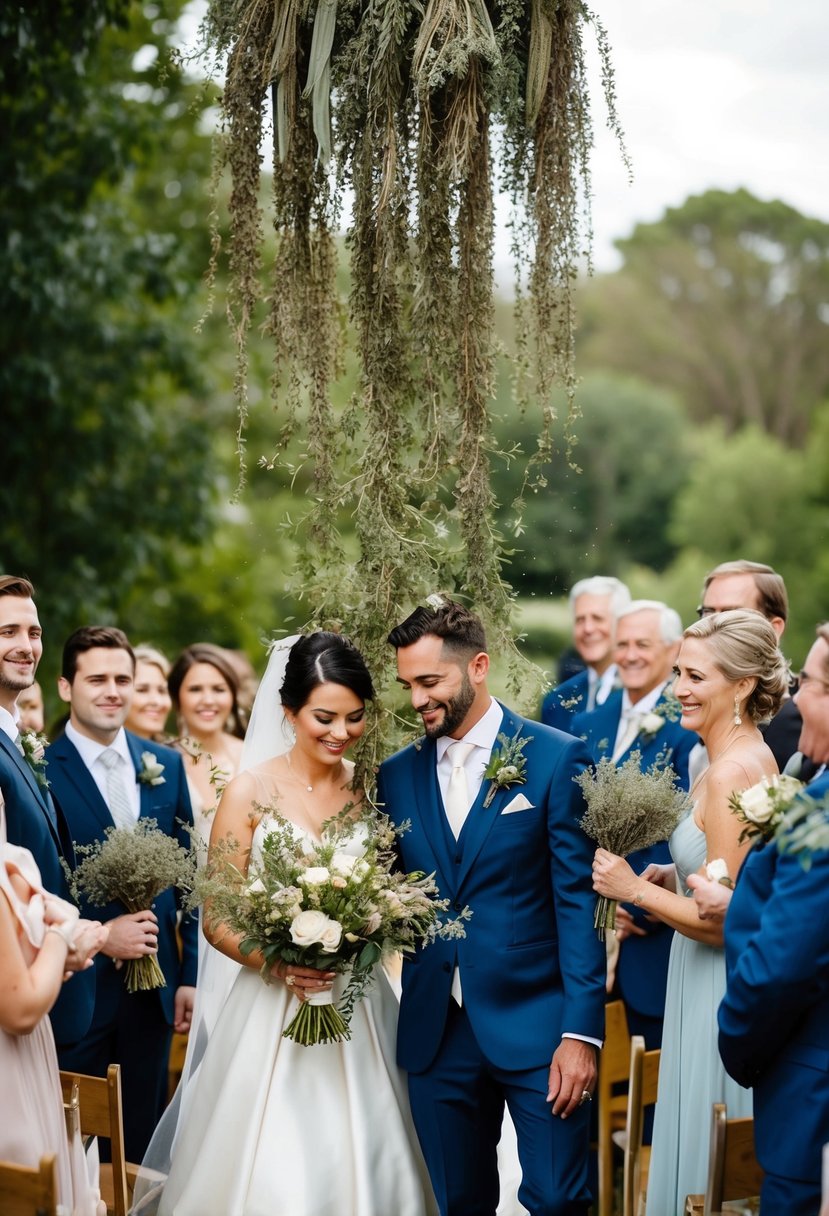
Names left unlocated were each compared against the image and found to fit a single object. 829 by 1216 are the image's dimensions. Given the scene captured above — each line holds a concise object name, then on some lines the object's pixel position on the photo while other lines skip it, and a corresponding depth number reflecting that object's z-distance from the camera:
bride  4.15
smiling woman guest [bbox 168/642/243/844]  6.69
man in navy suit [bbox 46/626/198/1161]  5.29
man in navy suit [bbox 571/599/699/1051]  5.54
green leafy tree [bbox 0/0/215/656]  9.37
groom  4.07
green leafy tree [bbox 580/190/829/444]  46.56
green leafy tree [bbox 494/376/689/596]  37.78
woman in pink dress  3.22
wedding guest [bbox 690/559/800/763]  5.40
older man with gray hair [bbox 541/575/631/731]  7.62
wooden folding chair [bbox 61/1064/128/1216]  3.96
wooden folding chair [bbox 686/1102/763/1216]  3.38
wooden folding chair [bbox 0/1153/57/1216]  2.95
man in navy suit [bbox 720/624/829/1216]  3.18
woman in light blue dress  4.05
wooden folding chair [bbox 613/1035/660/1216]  4.06
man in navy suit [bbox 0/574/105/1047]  4.23
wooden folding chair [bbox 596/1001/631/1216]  4.89
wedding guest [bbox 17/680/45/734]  6.32
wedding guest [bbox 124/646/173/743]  6.77
